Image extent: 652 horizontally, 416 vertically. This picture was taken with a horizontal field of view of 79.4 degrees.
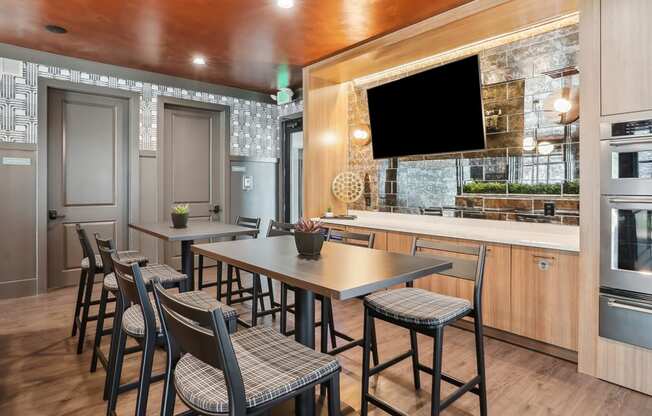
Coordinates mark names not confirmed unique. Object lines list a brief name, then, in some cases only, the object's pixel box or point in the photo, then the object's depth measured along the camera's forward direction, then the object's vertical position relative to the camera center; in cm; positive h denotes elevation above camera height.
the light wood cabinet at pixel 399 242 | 348 -32
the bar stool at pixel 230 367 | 105 -54
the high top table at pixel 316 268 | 145 -26
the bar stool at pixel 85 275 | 274 -50
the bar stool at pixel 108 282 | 215 -45
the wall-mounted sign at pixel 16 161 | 404 +49
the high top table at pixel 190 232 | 282 -19
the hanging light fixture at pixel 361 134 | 467 +88
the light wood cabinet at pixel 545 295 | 256 -60
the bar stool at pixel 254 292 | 290 -75
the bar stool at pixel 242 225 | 342 -31
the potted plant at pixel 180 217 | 325 -8
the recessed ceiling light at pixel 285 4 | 302 +159
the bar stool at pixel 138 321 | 149 -52
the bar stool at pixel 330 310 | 225 -65
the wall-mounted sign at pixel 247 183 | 588 +37
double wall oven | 220 -15
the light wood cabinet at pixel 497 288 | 287 -61
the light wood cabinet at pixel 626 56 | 218 +87
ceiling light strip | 307 +149
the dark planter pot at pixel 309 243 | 200 -18
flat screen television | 341 +92
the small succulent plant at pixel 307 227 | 202 -10
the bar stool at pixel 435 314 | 170 -49
